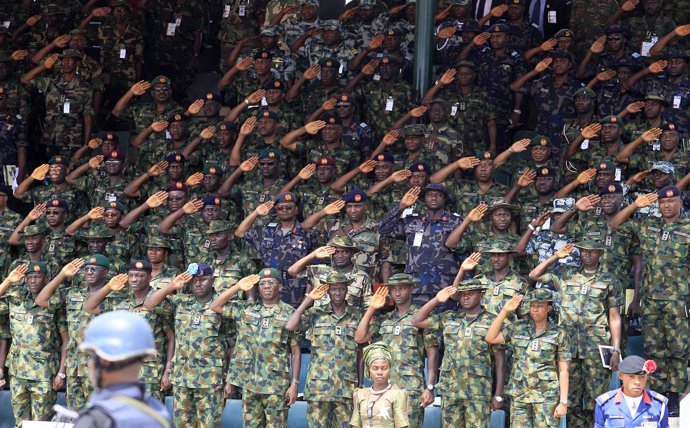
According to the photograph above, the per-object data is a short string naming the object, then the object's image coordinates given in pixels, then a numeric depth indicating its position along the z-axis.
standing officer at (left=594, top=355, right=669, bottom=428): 20.08
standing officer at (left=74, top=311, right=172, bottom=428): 8.85
